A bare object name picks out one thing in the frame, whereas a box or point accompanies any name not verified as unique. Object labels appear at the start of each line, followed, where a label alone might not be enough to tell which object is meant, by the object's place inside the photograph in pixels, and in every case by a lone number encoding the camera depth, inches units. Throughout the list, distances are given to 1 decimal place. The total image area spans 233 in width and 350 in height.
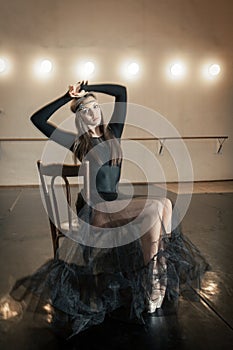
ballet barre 262.4
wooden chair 80.4
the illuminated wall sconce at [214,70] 276.5
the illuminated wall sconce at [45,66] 258.7
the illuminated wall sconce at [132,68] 267.1
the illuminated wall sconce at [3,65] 253.8
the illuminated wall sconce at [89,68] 262.8
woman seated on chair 78.2
